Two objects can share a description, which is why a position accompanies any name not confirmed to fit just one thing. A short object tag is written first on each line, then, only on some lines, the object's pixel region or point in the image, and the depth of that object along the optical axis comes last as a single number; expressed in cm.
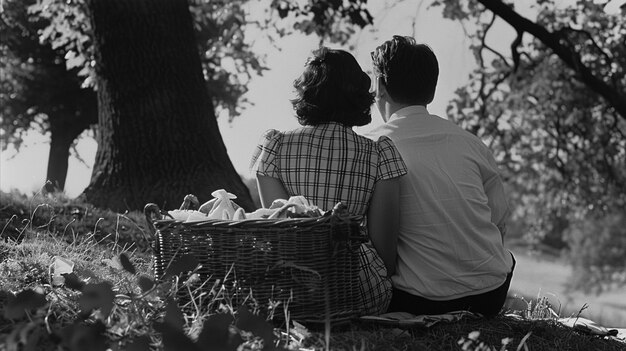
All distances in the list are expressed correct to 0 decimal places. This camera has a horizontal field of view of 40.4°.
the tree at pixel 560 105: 1216
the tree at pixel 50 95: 2048
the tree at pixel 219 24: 1030
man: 408
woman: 394
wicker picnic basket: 353
